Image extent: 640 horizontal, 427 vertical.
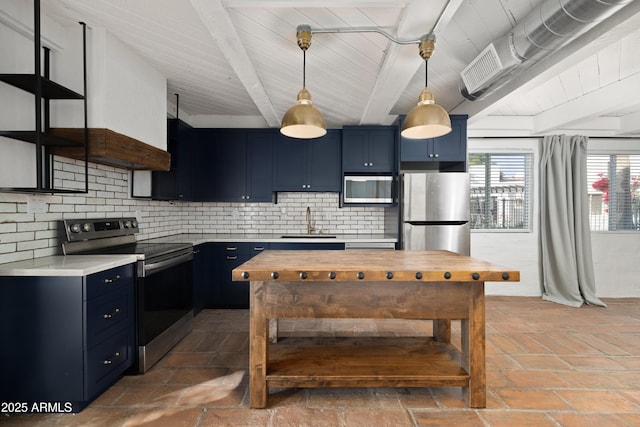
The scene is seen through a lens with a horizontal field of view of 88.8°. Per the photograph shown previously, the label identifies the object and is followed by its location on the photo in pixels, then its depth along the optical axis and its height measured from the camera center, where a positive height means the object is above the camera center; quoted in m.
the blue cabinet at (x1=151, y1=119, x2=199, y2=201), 3.90 +0.57
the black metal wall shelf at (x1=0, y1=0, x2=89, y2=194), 2.04 +0.73
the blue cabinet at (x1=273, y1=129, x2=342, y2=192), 4.77 +0.63
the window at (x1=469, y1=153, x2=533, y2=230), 5.09 +0.31
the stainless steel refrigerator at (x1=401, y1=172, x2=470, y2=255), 4.17 +0.02
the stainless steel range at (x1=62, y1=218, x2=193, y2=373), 2.62 -0.60
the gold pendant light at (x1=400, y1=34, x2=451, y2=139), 2.21 +0.68
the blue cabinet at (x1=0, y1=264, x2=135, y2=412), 2.00 -0.81
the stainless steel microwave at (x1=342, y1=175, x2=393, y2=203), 4.64 +0.31
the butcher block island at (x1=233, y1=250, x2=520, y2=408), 2.16 -0.66
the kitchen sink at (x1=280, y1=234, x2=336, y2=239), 4.45 -0.36
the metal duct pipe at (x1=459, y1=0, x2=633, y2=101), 1.77 +1.11
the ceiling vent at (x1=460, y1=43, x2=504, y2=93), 2.49 +1.16
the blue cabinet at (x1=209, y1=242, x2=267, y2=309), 4.33 -0.78
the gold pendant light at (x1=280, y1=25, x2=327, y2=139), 2.20 +0.67
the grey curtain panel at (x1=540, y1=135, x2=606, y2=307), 4.70 -0.14
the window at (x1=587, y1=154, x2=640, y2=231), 5.05 +0.33
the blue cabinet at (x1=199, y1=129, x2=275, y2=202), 4.73 +0.65
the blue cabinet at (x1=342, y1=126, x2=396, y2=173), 4.68 +0.88
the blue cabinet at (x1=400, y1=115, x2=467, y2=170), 4.35 +0.84
